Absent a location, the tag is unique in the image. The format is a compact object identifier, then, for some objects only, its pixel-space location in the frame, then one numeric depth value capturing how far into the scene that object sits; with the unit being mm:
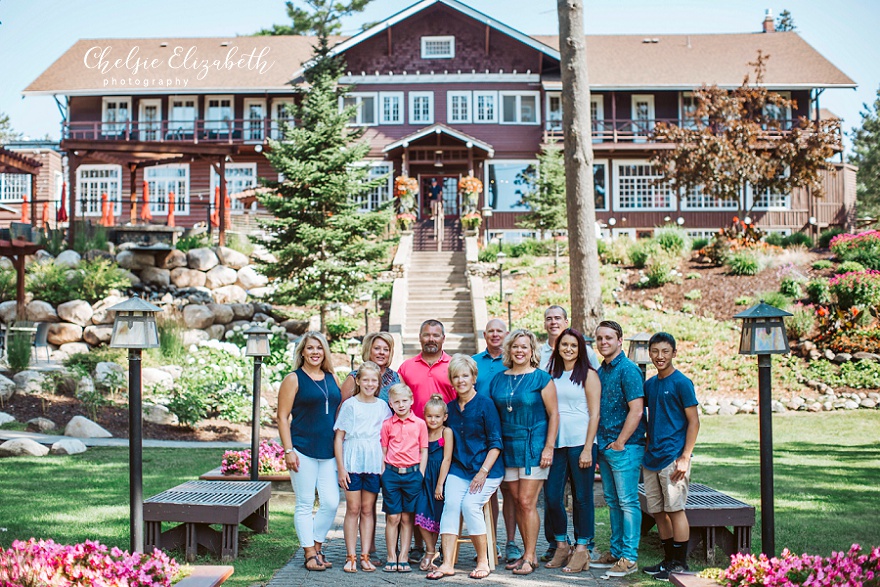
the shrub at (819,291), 17859
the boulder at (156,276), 20594
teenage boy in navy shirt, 5891
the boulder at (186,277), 20672
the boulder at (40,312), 18328
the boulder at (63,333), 18188
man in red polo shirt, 6605
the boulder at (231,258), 21656
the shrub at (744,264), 20359
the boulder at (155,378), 14422
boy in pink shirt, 6246
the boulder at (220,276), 20891
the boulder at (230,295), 20438
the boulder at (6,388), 13008
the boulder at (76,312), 18484
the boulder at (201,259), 21141
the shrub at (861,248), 19547
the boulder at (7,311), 18328
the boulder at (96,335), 18156
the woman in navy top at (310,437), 6195
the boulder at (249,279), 21375
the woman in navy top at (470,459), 6086
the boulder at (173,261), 21109
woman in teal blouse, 6168
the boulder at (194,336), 17834
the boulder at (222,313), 19289
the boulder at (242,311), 19750
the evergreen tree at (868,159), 52281
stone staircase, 18031
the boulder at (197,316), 18750
